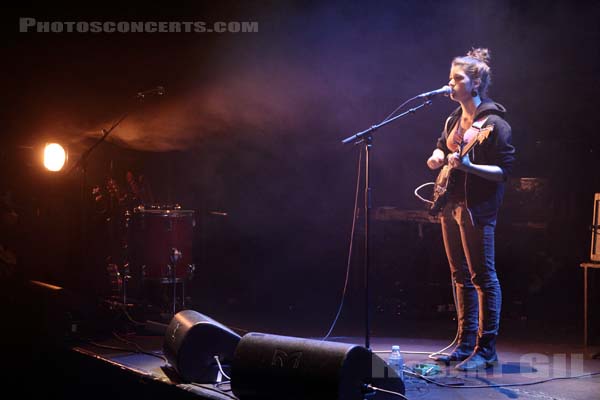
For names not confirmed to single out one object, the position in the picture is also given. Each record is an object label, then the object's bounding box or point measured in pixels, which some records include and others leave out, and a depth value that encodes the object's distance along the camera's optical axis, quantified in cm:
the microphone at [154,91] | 593
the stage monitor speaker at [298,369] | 276
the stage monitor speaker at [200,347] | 364
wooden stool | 490
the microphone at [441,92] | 395
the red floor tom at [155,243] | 633
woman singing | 395
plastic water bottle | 378
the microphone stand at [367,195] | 392
